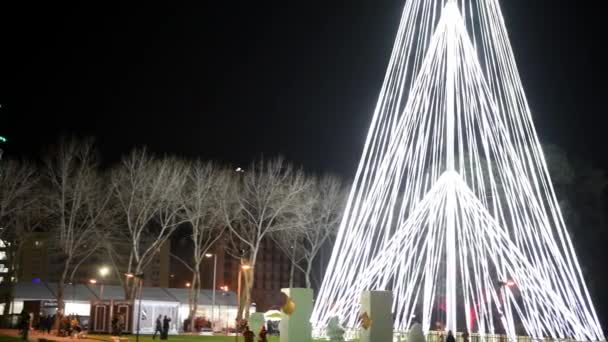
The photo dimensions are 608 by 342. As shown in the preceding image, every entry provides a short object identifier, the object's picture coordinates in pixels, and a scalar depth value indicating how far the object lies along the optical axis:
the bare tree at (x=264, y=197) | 49.84
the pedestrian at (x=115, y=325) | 37.47
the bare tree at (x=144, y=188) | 45.00
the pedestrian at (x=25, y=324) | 33.03
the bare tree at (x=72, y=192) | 43.22
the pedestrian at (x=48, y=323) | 42.81
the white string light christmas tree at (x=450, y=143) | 28.14
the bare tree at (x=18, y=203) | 43.03
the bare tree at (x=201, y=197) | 48.28
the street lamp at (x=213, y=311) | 54.88
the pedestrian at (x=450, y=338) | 25.08
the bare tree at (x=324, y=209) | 54.29
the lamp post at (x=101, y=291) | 49.41
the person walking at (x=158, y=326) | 37.65
